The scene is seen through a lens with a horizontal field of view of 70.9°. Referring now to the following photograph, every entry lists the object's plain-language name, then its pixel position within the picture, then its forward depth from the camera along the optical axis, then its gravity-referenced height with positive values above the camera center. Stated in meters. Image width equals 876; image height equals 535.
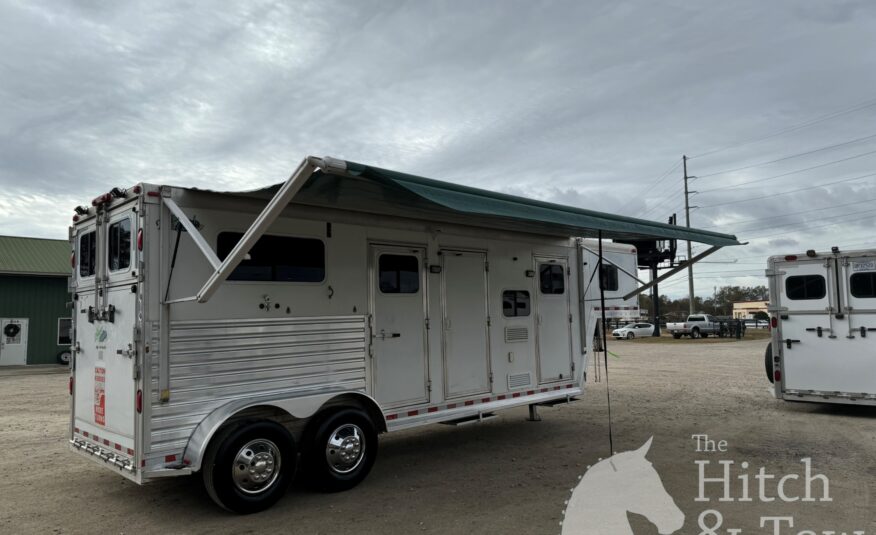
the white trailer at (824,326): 9.55 -0.41
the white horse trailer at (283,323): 5.01 -0.08
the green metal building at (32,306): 22.11 +0.56
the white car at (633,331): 38.91 -1.60
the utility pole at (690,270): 45.57 +2.25
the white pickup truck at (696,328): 36.22 -1.39
